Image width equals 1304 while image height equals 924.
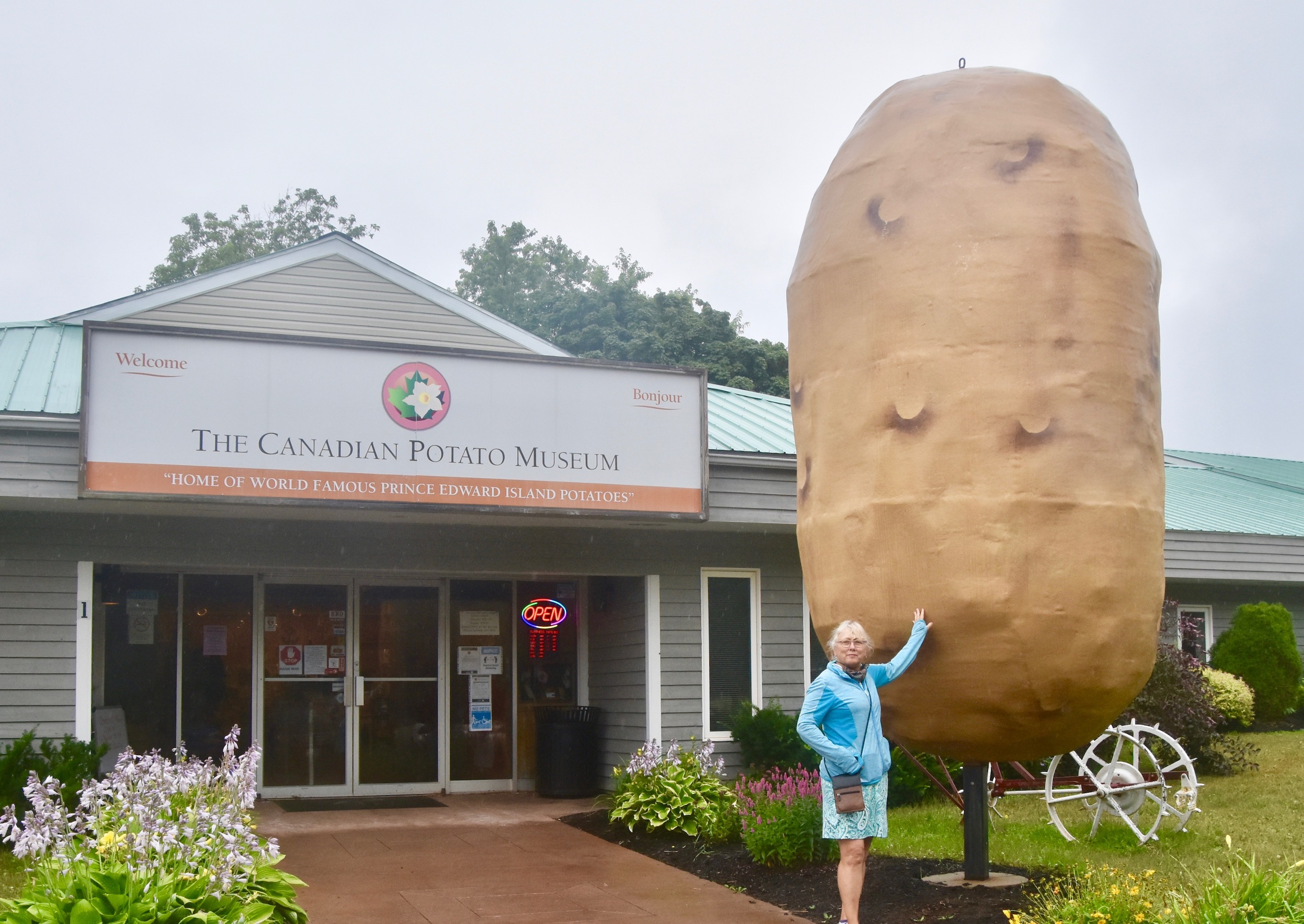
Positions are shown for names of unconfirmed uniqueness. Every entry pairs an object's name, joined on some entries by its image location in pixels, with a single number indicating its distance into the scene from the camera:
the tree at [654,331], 29.91
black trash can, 12.29
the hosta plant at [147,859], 4.69
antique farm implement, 8.52
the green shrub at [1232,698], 14.30
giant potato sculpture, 4.84
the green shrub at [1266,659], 15.47
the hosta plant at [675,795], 9.61
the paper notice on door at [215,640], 12.16
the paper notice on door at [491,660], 13.02
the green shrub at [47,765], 8.70
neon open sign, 13.13
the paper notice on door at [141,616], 12.00
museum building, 9.27
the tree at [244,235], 38.41
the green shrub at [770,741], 11.25
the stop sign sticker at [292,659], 12.34
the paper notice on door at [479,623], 12.98
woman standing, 5.41
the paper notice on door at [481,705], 12.89
